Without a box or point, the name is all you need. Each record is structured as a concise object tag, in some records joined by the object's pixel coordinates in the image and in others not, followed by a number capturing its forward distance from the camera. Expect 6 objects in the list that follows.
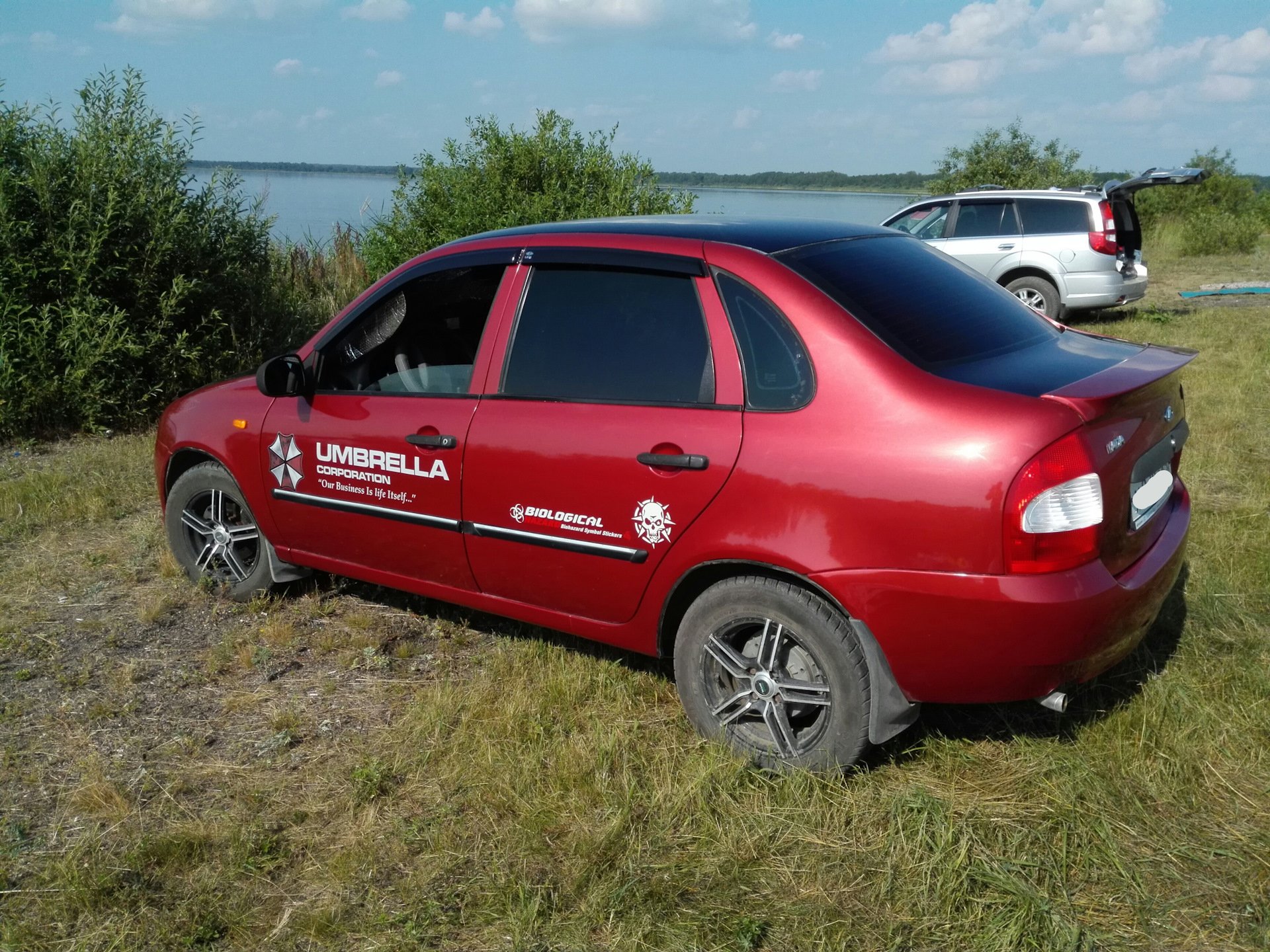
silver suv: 13.32
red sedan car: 3.09
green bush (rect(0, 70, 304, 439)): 8.78
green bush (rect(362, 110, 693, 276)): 11.51
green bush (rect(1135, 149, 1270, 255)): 25.75
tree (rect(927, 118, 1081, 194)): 27.27
